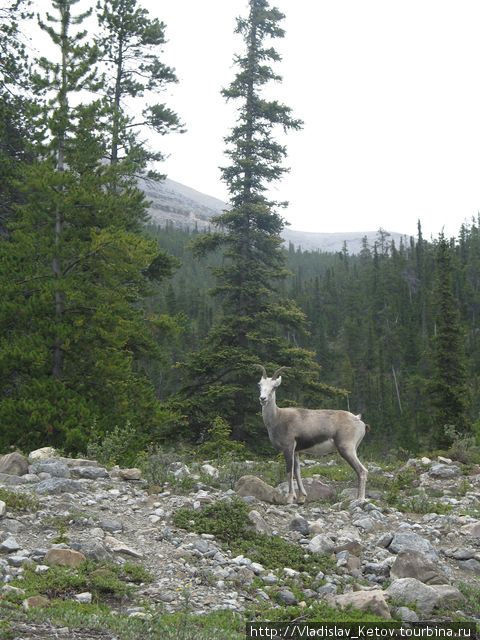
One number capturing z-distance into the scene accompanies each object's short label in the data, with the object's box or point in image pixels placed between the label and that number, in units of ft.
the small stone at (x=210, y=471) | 36.35
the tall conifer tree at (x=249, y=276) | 77.30
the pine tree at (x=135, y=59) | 74.95
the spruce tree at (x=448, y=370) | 106.93
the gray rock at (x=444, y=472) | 43.50
